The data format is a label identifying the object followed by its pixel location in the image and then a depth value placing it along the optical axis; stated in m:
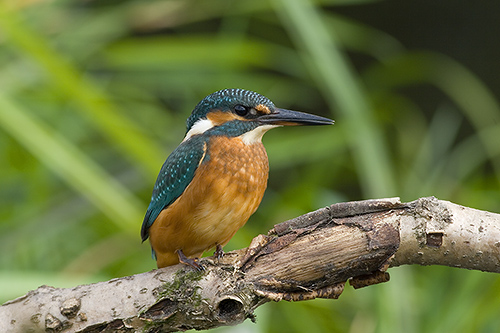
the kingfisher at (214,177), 4.16
